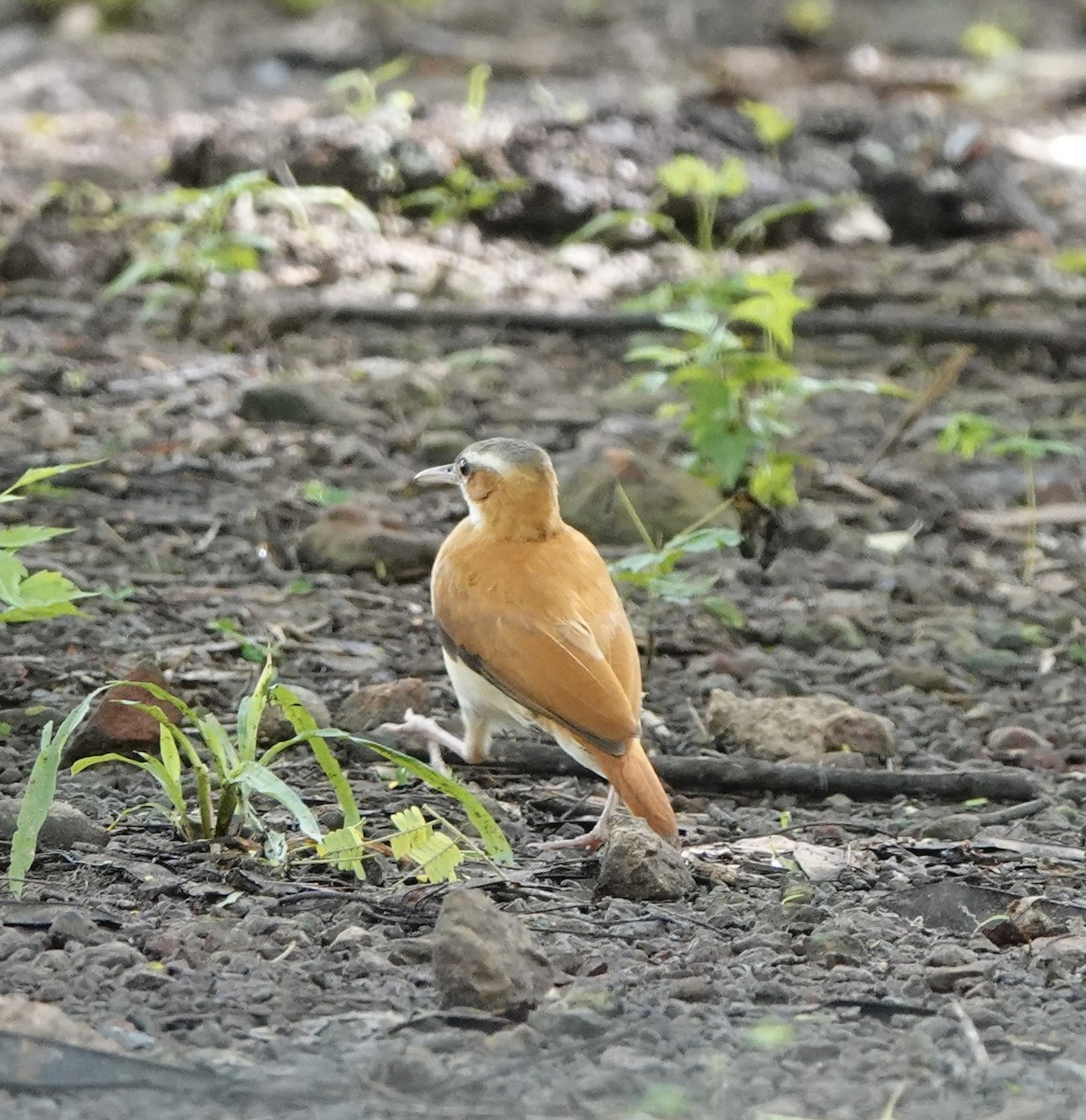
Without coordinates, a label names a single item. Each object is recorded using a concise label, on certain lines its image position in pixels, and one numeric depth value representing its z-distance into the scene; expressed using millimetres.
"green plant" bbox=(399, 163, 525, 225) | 19906
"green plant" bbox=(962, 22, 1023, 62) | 33594
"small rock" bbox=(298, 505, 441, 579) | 12469
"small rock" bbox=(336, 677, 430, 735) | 10172
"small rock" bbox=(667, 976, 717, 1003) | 6941
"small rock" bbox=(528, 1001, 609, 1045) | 6508
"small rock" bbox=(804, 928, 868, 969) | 7406
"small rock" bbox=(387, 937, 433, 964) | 7180
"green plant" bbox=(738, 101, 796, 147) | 20844
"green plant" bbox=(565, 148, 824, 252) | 17719
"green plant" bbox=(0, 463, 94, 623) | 7480
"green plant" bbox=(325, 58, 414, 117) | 20922
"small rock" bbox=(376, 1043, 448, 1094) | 6020
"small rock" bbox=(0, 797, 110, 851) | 8172
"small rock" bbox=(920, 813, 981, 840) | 9078
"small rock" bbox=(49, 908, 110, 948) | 7117
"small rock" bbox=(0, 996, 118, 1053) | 6129
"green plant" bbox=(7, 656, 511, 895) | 7480
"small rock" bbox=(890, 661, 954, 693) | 11328
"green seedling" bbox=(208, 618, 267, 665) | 10805
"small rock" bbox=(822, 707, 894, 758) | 10273
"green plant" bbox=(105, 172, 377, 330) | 15747
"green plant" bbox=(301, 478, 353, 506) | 13500
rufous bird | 8812
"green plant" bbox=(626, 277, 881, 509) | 12500
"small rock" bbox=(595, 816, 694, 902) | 8062
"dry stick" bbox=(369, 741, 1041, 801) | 9648
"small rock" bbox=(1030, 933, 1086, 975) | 7402
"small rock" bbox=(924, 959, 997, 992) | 7168
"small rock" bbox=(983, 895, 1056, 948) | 7715
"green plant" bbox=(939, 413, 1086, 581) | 13250
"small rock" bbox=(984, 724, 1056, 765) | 10328
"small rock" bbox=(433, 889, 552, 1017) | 6645
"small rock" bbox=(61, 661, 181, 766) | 9234
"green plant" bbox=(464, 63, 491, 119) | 21016
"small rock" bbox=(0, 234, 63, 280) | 18172
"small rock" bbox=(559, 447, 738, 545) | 13133
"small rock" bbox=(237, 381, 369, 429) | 15039
